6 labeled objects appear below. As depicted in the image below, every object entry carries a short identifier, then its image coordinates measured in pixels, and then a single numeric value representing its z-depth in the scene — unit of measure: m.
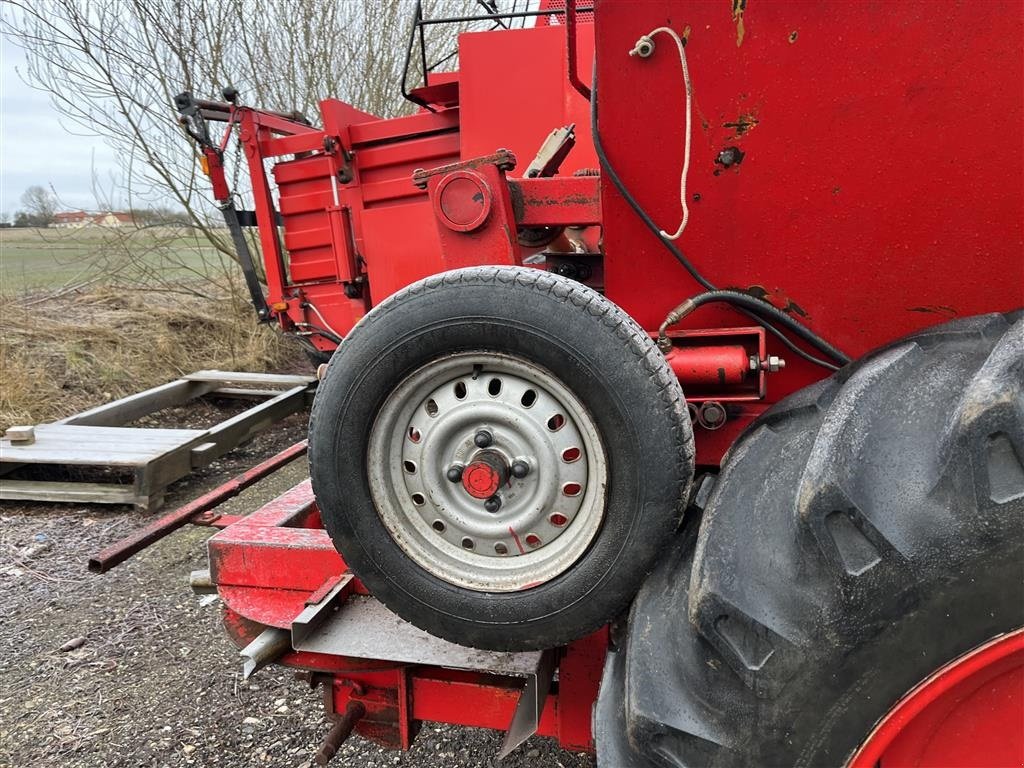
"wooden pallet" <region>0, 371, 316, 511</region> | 4.74
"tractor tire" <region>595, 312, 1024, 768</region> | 1.02
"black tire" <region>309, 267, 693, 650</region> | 1.40
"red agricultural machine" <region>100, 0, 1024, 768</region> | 1.09
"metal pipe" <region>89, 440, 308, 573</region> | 2.54
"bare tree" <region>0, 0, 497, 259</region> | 7.91
